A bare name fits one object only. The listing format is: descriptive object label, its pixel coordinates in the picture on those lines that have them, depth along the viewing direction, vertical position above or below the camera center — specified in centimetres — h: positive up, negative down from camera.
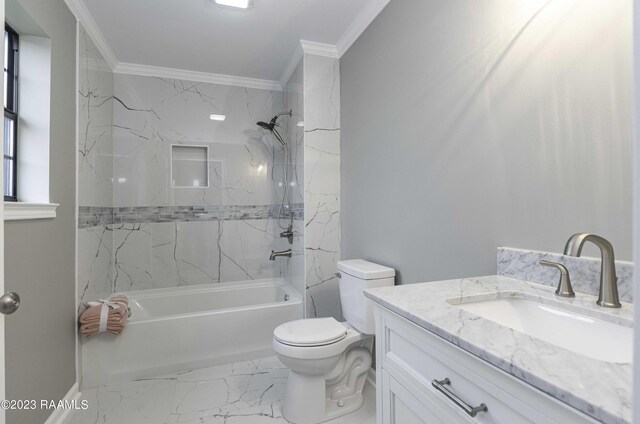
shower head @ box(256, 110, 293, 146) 294 +84
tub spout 283 -41
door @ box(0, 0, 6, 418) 75 -19
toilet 166 -81
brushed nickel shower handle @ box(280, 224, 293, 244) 285 -22
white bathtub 210 -97
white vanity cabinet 53 -39
